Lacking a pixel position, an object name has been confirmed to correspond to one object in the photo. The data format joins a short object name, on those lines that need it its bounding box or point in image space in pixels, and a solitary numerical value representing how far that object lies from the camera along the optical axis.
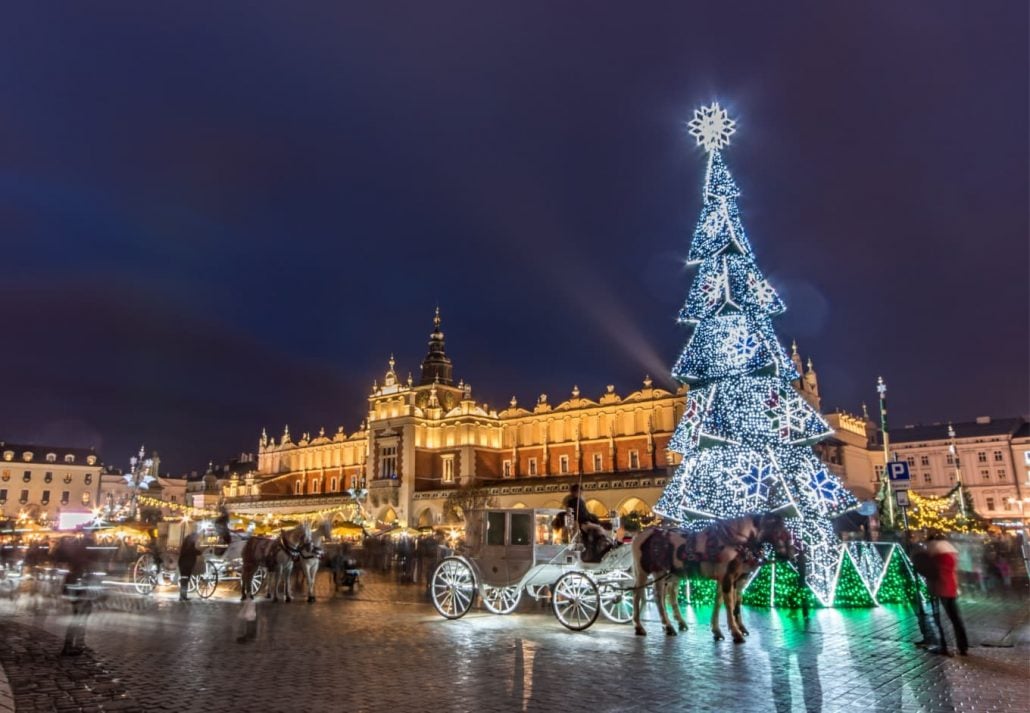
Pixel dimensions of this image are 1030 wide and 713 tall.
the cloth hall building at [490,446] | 59.06
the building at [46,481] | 82.44
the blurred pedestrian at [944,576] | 9.62
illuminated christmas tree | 15.54
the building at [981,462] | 66.44
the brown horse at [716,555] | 10.53
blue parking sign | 15.56
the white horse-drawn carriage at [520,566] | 12.74
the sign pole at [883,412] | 25.91
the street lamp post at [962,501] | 41.00
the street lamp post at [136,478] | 40.90
